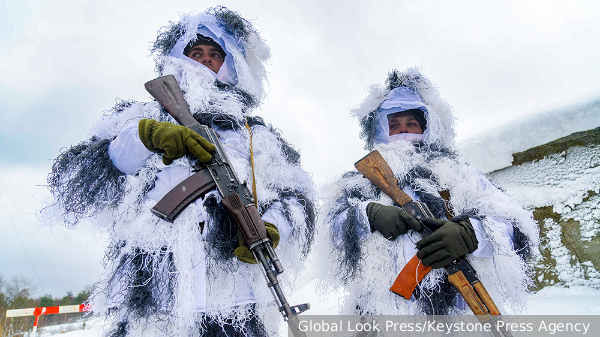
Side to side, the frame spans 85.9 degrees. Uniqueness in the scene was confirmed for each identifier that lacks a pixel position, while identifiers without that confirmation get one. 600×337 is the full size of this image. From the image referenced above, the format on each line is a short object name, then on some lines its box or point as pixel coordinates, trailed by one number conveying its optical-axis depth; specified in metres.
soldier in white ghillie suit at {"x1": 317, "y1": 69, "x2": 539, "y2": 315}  2.03
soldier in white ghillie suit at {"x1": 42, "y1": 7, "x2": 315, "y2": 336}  1.47
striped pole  5.68
